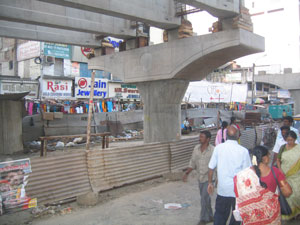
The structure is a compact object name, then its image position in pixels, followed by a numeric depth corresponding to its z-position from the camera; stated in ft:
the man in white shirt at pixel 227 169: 13.75
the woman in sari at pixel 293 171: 16.71
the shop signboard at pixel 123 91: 92.79
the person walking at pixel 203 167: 17.07
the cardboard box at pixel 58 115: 51.94
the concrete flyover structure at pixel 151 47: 28.76
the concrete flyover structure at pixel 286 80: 132.96
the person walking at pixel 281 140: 21.21
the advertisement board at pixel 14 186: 18.40
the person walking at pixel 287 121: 24.91
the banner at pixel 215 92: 76.74
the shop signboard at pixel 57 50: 82.53
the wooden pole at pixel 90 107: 25.36
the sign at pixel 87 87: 82.02
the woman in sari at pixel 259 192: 10.96
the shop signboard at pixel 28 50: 82.74
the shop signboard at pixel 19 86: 65.10
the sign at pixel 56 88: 75.15
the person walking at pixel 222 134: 25.26
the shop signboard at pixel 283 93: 142.75
